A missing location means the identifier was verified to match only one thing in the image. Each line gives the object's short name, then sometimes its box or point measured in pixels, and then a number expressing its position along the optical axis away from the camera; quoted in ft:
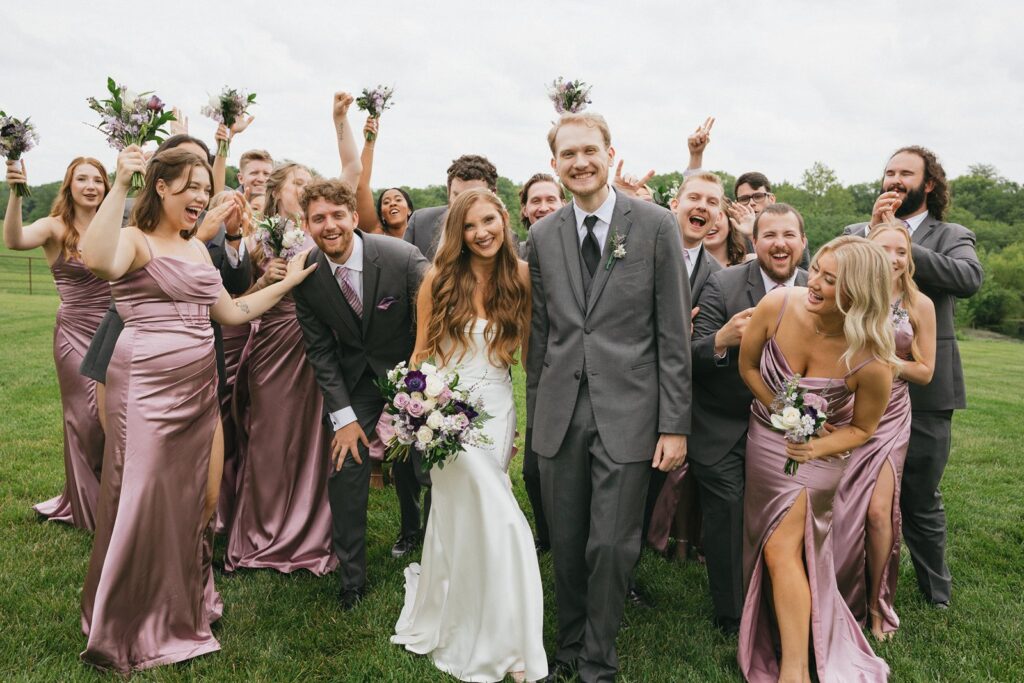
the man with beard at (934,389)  16.15
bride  13.08
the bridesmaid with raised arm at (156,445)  13.41
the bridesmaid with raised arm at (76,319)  18.99
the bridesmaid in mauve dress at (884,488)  14.38
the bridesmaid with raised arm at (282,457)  18.42
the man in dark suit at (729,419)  15.03
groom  12.53
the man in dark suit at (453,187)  20.92
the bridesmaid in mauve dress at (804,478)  12.14
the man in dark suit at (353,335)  16.22
